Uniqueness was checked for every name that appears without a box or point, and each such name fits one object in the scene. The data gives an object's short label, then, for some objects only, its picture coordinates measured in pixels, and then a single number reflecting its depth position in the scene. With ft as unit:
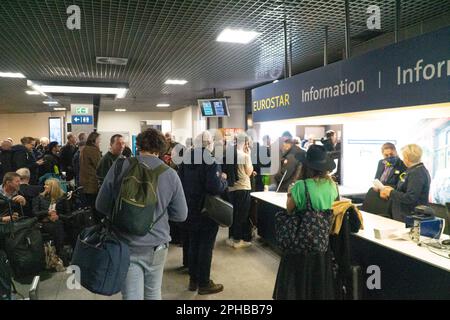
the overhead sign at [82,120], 27.73
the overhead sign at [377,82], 6.23
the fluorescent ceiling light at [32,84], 20.09
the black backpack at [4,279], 8.24
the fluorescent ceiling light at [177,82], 23.21
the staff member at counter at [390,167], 12.69
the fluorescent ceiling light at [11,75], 19.71
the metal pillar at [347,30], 8.97
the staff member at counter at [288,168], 14.38
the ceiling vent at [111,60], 15.36
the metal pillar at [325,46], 11.13
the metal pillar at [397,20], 8.08
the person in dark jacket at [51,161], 18.80
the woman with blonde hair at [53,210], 12.42
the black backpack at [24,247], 10.43
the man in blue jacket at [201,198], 9.77
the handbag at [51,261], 12.03
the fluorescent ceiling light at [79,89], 20.86
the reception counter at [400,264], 6.76
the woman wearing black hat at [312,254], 7.58
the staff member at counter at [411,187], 9.86
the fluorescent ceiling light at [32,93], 28.27
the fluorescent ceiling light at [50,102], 36.42
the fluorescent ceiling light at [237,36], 12.09
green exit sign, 28.02
